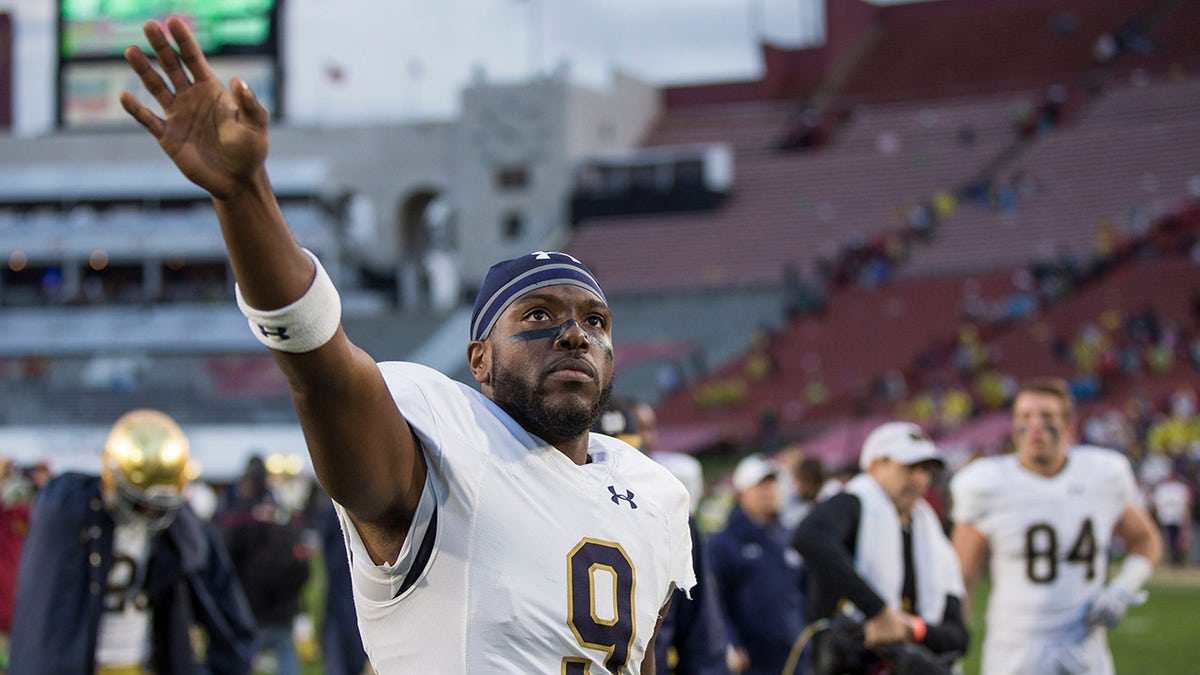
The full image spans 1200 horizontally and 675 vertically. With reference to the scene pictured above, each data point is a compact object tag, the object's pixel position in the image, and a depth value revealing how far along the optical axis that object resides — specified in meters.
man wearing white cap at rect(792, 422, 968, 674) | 10.77
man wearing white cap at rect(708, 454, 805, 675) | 15.89
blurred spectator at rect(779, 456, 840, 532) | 17.62
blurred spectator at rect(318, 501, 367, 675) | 17.34
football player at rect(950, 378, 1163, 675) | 13.16
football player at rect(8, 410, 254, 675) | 11.40
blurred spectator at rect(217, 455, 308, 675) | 20.50
